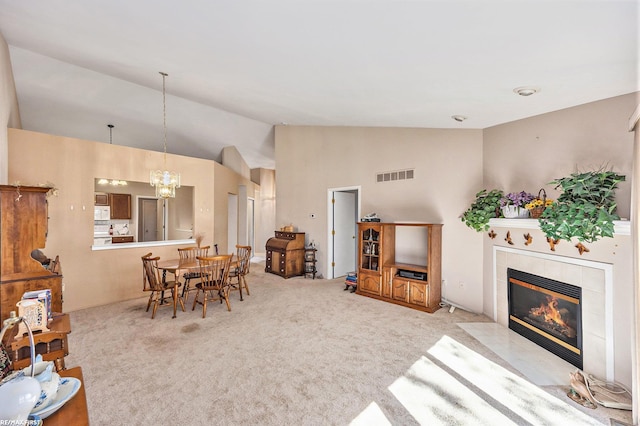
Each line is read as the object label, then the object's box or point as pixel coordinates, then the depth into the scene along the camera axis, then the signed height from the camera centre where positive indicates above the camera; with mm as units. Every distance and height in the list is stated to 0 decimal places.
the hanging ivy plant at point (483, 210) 3807 +24
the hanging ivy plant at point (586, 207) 2406 +32
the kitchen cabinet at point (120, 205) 7535 +254
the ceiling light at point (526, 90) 2701 +1137
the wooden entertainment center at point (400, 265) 4434 -878
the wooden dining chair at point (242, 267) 5059 -939
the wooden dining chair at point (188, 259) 4553 -731
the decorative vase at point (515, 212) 3465 -5
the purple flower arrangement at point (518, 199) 3410 +154
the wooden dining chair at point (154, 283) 4125 -997
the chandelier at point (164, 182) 4340 +481
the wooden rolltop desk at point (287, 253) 6485 -905
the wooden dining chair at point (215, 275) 4273 -924
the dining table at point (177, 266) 4121 -741
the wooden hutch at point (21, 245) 2547 -265
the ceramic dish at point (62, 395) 1067 -711
